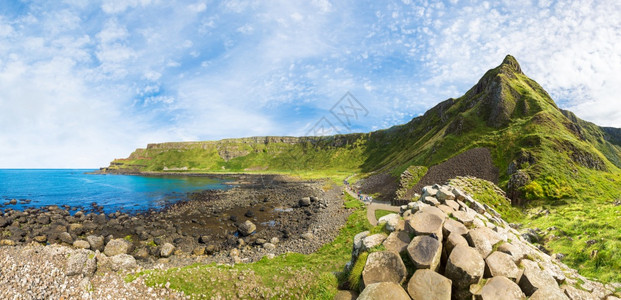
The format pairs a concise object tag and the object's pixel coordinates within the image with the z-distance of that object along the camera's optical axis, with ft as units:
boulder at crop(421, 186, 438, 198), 51.39
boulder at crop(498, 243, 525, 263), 29.72
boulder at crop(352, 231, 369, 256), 34.63
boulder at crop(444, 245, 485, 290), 24.59
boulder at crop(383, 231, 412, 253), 30.65
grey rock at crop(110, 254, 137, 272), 53.42
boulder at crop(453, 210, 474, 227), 37.90
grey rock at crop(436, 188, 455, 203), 47.44
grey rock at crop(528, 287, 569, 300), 23.85
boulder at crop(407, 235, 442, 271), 26.20
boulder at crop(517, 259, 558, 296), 24.97
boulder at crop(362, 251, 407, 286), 26.56
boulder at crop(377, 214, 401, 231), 35.94
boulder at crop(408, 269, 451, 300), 23.32
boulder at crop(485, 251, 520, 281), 26.66
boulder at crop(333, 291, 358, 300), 27.70
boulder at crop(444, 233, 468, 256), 28.84
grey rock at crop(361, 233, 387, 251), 32.27
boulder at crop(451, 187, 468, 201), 52.64
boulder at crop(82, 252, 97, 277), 47.37
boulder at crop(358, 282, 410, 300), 23.13
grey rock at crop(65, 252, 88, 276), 47.14
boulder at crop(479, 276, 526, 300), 23.44
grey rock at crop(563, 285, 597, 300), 26.67
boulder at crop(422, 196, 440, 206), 45.09
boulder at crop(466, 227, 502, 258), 29.94
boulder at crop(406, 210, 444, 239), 30.69
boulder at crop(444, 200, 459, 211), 44.24
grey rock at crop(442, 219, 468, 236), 31.71
